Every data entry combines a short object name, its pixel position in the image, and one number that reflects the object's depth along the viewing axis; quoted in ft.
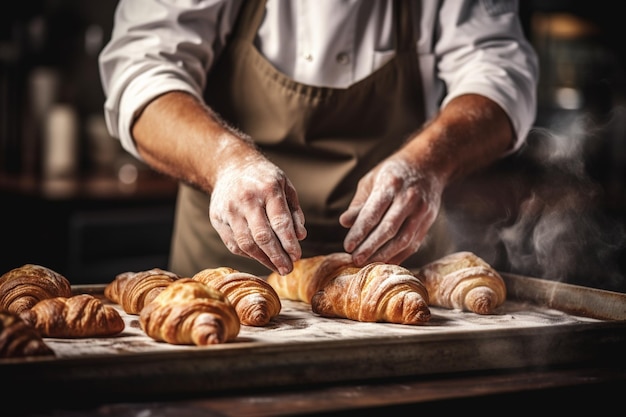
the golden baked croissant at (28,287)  6.27
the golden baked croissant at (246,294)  6.27
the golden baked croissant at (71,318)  5.63
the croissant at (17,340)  4.72
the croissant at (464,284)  7.11
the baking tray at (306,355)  4.52
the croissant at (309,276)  7.43
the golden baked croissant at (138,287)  6.68
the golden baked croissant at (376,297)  6.48
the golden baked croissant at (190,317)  5.40
